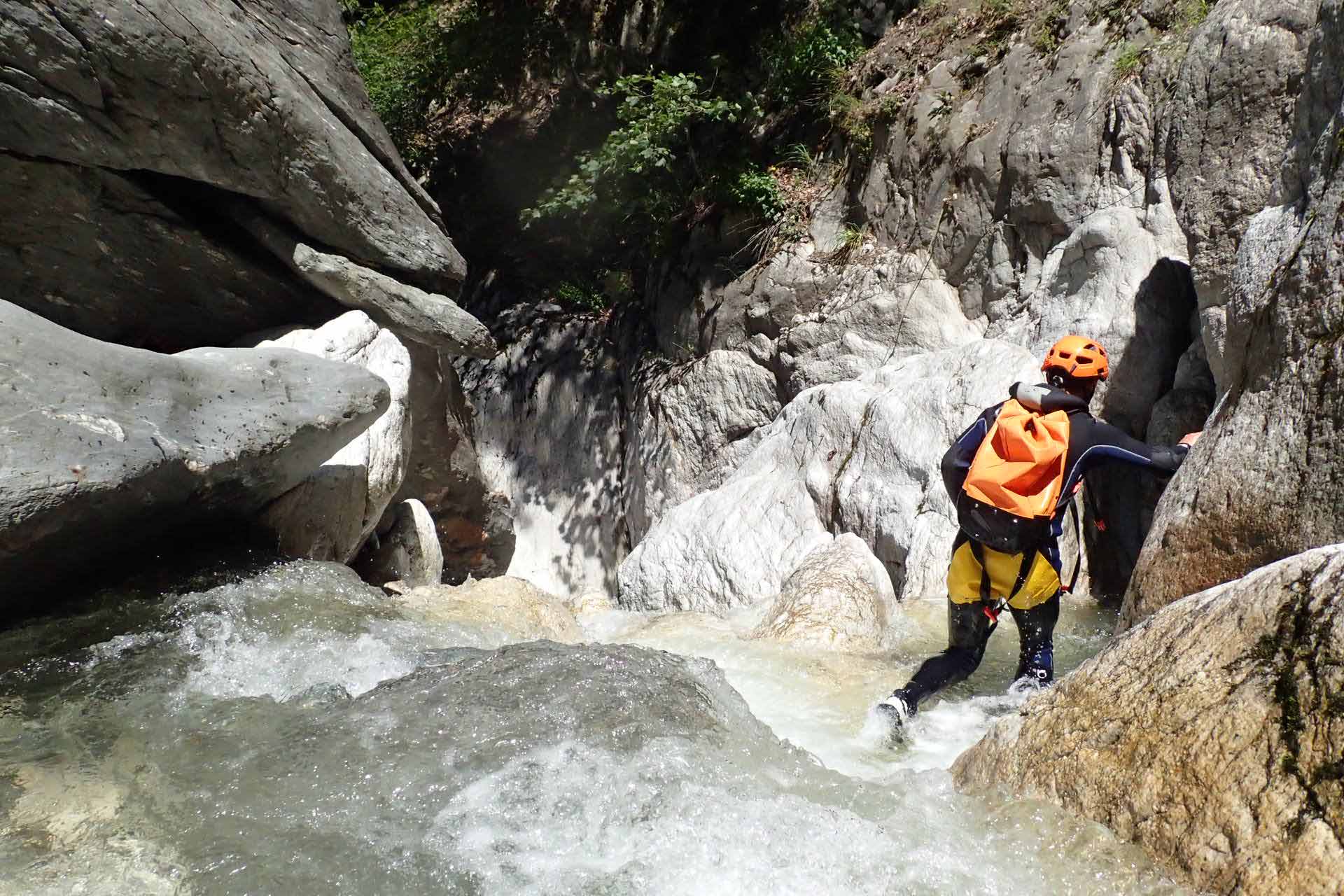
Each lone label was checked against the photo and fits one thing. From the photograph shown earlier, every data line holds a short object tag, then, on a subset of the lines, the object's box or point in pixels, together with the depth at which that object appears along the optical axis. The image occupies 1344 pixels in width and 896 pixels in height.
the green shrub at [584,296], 12.59
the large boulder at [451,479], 8.76
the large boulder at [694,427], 10.06
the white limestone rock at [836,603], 5.51
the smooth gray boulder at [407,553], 7.48
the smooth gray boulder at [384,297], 7.05
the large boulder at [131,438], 3.78
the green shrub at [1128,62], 7.34
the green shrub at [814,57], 10.40
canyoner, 3.96
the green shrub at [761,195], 10.26
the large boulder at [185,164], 5.47
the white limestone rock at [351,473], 5.86
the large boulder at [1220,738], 2.05
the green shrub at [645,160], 10.44
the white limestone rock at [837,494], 6.74
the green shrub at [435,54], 12.03
